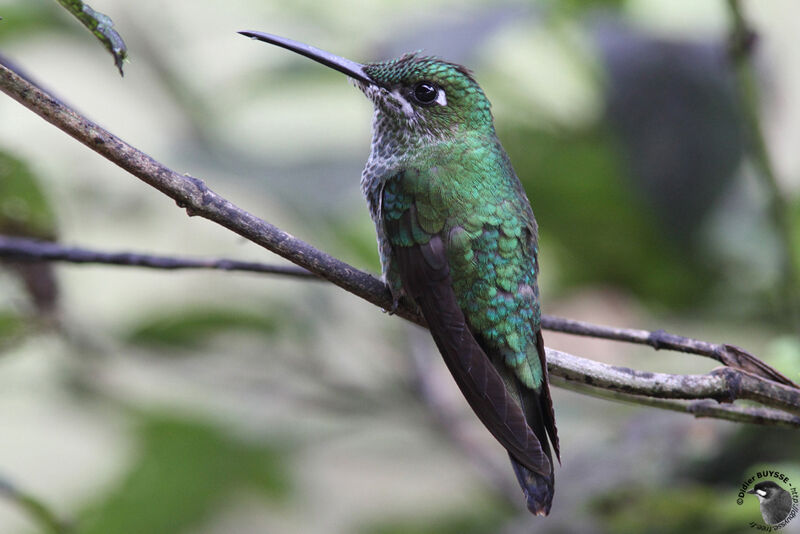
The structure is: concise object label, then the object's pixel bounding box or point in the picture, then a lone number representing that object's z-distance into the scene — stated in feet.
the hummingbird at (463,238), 8.03
